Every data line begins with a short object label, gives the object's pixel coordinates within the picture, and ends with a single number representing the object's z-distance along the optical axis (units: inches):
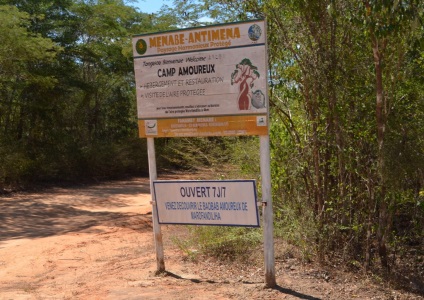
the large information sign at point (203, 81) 239.1
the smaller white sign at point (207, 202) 246.5
